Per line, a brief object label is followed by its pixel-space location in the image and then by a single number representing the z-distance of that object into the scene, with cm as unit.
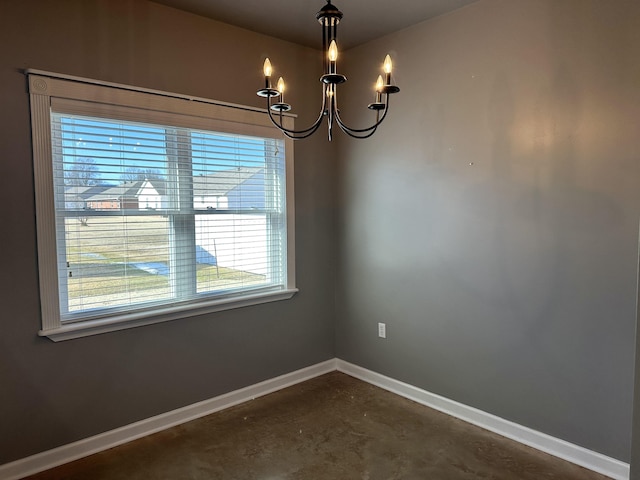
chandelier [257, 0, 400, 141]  158
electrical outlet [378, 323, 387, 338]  330
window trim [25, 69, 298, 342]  221
